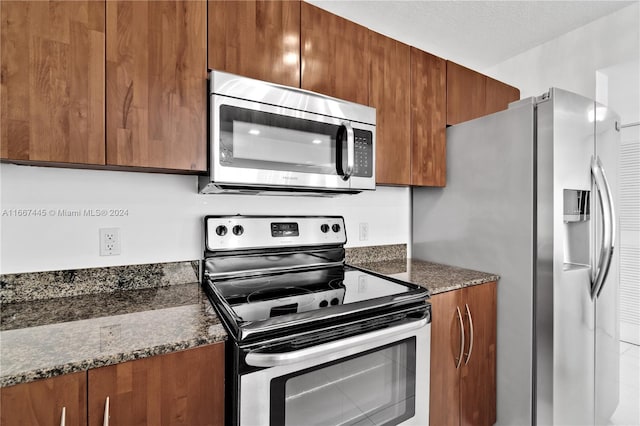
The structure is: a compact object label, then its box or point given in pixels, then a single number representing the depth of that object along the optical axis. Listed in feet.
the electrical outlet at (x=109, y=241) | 4.36
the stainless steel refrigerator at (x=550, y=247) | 4.91
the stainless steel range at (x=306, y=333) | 3.11
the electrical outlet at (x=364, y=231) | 6.76
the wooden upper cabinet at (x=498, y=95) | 7.29
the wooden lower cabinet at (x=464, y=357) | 4.88
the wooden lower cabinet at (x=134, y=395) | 2.39
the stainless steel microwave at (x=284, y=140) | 4.03
